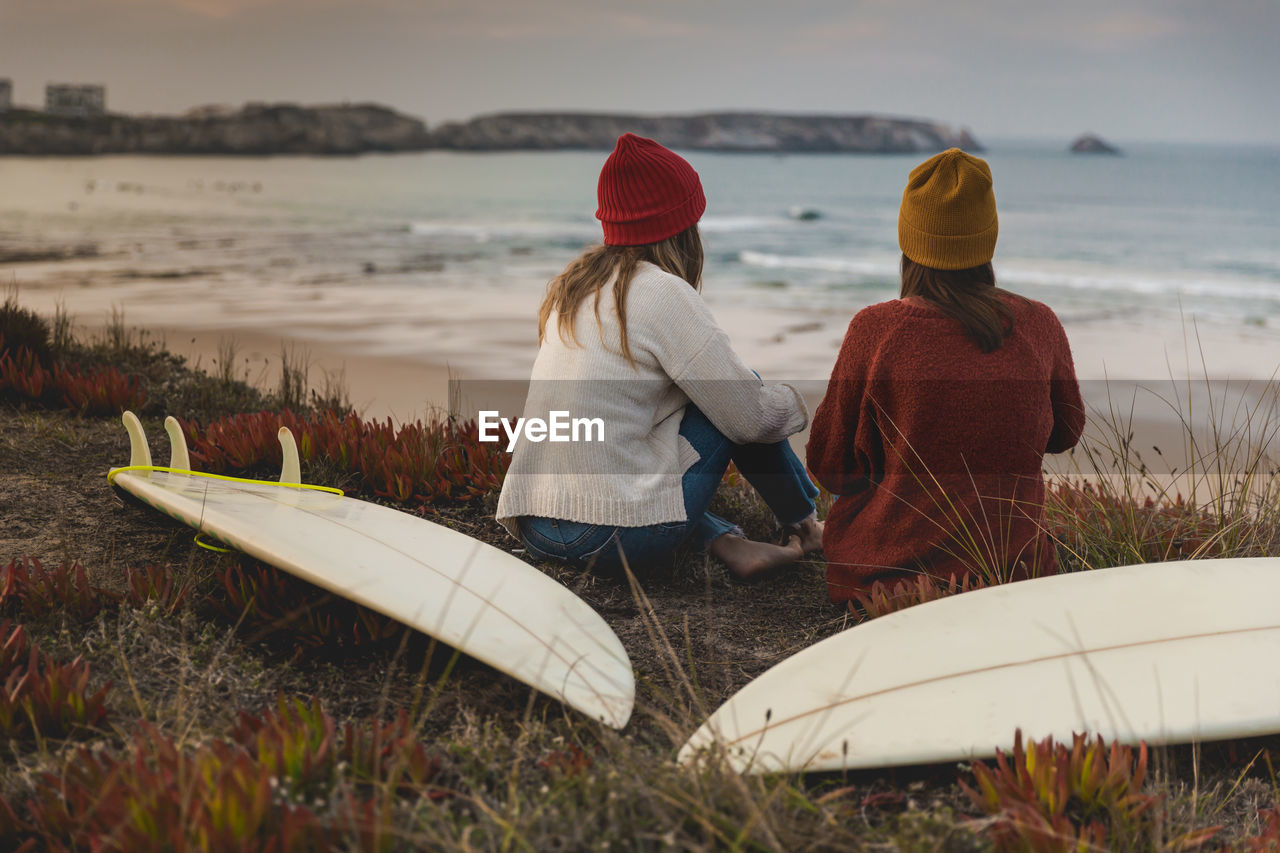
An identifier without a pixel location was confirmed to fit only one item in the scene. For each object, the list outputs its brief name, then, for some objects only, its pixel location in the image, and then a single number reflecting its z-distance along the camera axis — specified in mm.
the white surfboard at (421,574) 2625
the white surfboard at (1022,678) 2312
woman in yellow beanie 2969
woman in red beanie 3215
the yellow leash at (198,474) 3609
